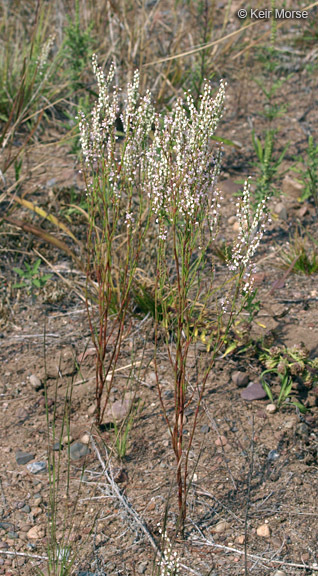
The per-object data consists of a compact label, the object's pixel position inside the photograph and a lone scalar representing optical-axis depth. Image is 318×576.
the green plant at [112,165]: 2.18
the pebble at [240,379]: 2.87
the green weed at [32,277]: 3.37
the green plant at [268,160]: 3.73
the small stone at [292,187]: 4.13
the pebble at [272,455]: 2.54
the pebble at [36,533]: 2.29
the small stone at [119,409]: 2.80
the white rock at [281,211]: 4.02
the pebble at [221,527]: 2.29
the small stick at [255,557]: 2.11
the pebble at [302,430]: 2.62
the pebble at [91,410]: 2.84
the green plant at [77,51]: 4.25
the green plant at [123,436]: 2.48
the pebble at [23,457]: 2.60
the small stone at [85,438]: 2.73
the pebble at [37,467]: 2.55
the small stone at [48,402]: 2.91
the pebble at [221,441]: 2.62
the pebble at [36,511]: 2.38
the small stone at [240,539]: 2.23
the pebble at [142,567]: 2.15
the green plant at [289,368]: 2.74
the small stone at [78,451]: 2.66
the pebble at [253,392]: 2.79
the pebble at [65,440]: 2.71
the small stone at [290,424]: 2.67
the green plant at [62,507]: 1.96
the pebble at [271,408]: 2.74
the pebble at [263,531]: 2.25
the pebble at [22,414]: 2.84
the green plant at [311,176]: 3.79
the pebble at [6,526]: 2.32
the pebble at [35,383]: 2.99
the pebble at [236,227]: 3.98
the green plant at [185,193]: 1.94
